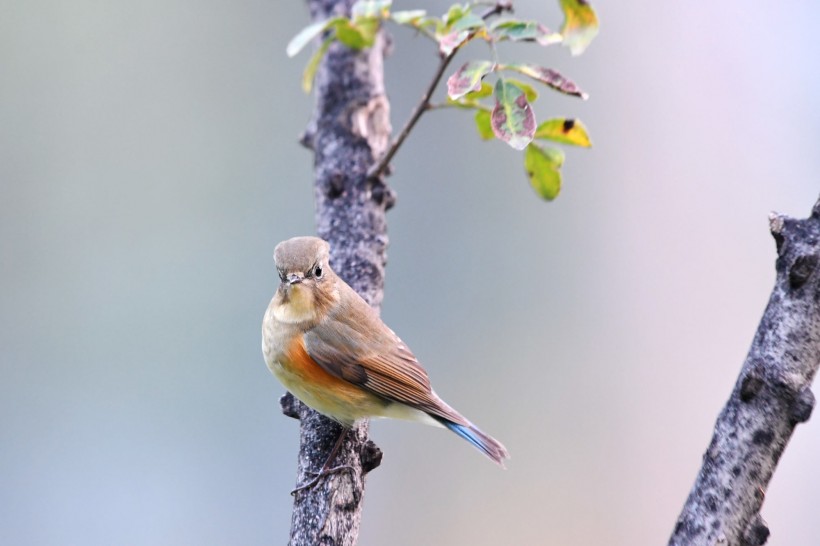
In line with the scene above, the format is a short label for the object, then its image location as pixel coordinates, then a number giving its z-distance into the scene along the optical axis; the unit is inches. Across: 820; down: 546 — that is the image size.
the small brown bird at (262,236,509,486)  188.2
